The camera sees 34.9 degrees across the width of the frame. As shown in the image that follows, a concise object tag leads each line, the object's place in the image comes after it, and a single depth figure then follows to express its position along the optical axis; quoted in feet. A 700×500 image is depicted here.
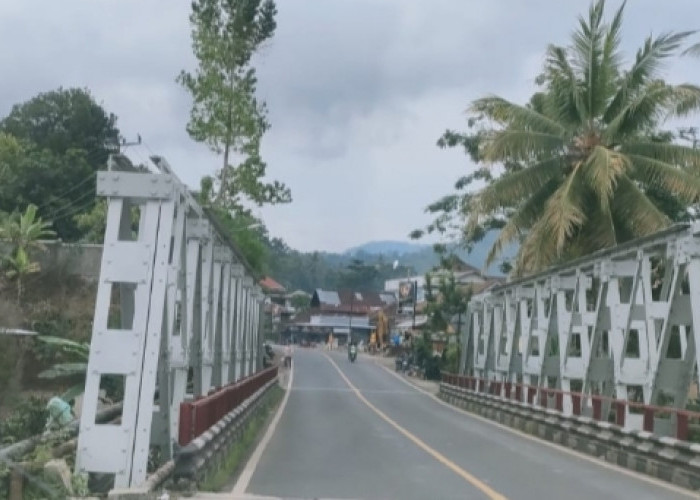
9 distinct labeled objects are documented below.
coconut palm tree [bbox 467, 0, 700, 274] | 85.81
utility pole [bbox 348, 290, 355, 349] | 434.51
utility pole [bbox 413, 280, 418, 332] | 251.60
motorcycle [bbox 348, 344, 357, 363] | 253.24
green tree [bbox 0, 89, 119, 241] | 188.85
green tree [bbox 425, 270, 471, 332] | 178.40
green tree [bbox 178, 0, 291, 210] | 155.12
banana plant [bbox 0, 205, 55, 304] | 129.90
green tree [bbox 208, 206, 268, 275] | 149.48
